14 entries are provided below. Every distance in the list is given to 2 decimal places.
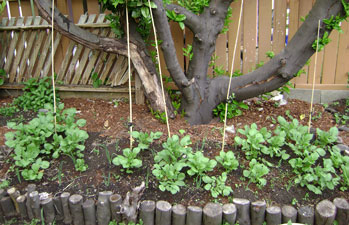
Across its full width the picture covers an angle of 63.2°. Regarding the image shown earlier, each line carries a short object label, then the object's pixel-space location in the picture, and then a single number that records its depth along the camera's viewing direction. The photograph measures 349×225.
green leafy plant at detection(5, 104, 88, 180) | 2.57
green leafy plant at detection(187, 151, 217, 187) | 2.35
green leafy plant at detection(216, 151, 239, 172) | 2.45
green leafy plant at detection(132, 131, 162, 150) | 2.70
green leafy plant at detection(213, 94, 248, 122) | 3.54
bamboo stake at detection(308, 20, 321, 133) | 2.97
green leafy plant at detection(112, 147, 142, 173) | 2.43
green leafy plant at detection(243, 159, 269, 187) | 2.37
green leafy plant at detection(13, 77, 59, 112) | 4.14
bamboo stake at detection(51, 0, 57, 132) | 2.88
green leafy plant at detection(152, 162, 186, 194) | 2.30
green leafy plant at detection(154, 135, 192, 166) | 2.49
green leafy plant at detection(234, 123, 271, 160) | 2.62
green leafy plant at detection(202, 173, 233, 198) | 2.28
